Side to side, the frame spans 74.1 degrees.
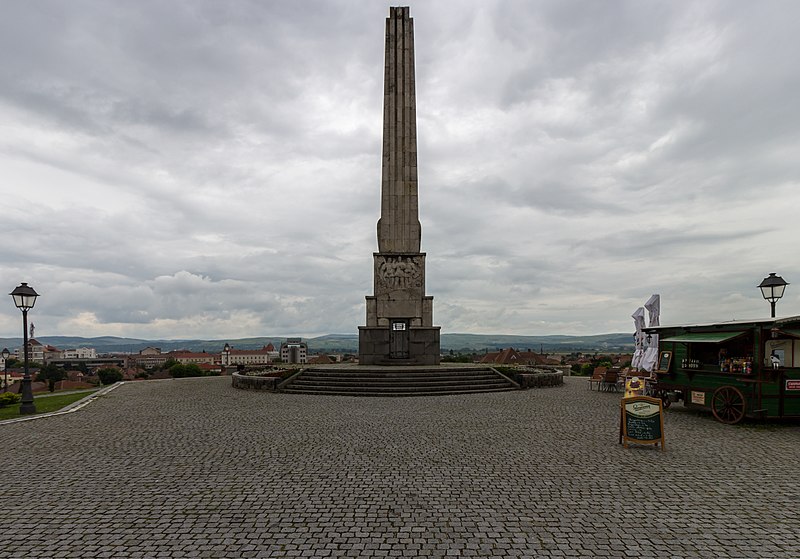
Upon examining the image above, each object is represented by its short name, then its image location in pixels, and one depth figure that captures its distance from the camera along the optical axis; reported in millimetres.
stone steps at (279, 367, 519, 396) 19688
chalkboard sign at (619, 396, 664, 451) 9859
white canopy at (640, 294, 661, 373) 19344
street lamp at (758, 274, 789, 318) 15656
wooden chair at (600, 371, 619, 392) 20297
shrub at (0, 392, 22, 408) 16984
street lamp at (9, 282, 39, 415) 15039
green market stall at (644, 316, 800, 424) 12766
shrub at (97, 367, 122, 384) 45416
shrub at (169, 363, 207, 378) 31545
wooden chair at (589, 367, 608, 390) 21373
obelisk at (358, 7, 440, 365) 26984
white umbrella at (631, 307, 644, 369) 20891
